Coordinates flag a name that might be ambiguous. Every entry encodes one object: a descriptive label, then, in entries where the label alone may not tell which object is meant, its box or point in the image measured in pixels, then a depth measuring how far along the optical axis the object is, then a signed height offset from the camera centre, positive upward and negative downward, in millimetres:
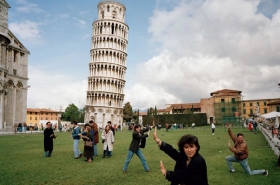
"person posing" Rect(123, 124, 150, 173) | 8612 -1115
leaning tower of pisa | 67500 +12418
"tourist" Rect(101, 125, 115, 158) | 12240 -1336
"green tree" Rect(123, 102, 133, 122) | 89562 +362
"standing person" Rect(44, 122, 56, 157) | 12328 -1310
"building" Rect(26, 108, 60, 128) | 85312 -461
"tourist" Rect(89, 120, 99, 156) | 12824 -939
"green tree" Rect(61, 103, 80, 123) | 97375 +177
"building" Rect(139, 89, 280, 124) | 59200 +2422
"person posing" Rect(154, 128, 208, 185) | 3195 -709
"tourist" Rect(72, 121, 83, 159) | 11945 -1182
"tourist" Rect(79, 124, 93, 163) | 11055 -1633
